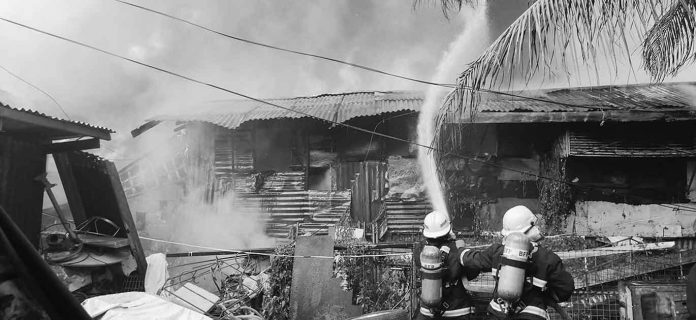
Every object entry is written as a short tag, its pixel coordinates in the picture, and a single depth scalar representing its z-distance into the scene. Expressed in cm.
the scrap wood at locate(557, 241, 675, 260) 839
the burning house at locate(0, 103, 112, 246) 736
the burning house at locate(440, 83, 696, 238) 1055
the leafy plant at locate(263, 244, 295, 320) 821
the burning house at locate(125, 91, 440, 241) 1175
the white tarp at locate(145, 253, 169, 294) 883
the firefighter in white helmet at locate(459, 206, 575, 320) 416
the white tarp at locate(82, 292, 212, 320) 626
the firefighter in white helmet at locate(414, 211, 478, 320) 475
